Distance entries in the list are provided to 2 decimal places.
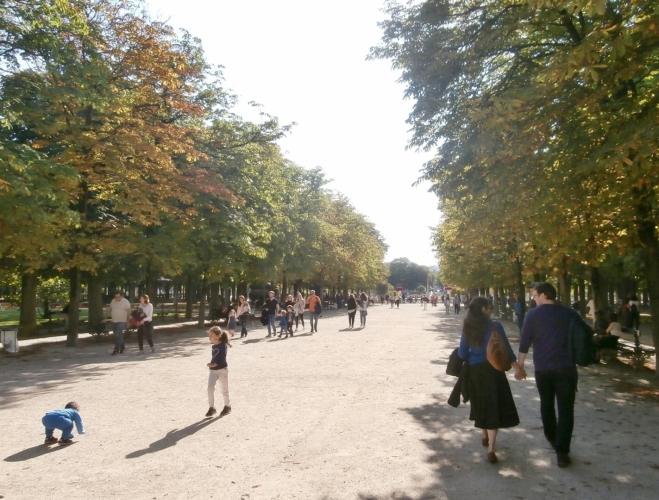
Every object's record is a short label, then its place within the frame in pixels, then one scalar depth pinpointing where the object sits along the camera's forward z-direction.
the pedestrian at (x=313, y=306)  27.83
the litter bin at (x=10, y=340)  18.73
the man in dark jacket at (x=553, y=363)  6.38
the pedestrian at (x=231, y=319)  20.36
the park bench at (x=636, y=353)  15.27
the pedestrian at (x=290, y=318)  25.31
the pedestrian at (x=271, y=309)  26.06
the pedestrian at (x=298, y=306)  29.18
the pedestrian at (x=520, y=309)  27.09
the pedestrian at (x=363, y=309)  32.77
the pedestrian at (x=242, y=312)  25.83
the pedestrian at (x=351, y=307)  31.61
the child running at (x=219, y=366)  9.12
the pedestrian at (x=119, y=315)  18.28
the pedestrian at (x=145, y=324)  18.67
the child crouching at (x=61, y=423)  7.41
